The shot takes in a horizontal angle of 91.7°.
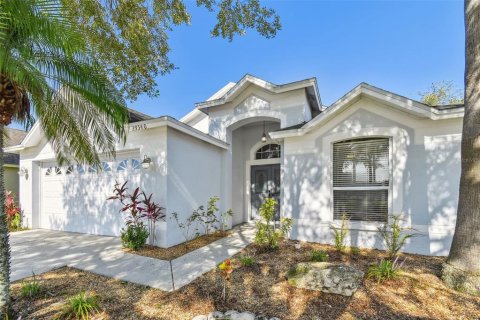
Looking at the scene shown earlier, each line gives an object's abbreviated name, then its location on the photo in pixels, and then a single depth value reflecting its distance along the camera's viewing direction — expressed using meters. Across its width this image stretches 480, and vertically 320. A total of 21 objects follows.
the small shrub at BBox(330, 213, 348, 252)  6.12
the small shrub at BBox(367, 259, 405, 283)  4.22
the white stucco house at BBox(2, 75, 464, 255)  5.93
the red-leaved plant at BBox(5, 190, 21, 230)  9.60
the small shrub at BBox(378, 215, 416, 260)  5.35
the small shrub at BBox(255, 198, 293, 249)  6.17
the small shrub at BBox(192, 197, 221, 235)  7.98
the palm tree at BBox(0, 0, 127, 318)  3.04
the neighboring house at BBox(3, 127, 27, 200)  11.52
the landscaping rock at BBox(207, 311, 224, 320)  3.18
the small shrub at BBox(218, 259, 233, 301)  3.57
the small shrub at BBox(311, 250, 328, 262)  5.18
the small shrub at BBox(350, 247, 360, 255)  5.91
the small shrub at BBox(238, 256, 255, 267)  5.18
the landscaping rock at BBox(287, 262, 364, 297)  3.93
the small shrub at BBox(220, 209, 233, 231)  9.22
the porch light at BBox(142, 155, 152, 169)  6.69
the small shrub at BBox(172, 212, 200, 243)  7.18
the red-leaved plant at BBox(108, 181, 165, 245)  6.50
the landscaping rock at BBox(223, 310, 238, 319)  3.21
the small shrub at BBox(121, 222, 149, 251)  6.40
